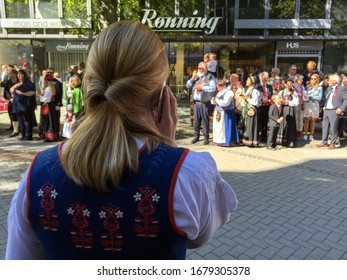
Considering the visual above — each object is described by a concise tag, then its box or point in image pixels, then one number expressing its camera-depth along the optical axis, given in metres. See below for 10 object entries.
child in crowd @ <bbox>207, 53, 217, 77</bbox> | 9.24
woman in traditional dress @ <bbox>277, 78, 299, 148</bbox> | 8.72
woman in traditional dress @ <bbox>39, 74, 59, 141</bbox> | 8.86
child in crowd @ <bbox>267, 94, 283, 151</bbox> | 8.53
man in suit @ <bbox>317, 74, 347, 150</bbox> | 8.55
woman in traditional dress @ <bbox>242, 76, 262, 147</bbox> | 8.57
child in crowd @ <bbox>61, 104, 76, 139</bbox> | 8.44
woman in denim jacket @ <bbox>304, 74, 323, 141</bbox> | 9.48
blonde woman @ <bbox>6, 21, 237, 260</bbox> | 1.02
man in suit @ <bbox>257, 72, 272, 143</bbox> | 8.76
